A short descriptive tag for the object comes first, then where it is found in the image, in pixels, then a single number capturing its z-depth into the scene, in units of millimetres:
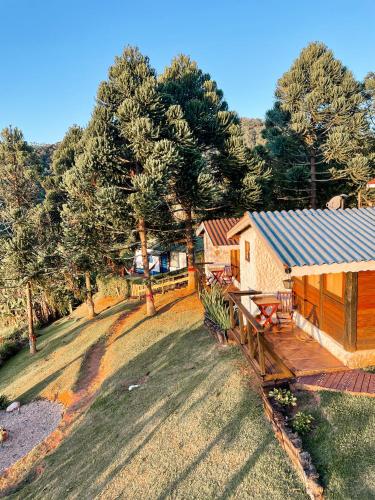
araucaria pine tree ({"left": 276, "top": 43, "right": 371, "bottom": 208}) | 23391
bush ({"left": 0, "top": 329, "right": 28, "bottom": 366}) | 22473
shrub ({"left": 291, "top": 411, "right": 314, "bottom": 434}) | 6008
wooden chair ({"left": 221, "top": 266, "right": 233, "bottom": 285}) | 18153
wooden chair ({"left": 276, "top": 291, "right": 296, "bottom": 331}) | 10820
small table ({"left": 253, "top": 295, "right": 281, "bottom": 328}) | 10148
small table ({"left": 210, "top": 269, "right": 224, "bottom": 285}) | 18319
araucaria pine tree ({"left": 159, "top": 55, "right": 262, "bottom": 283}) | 18812
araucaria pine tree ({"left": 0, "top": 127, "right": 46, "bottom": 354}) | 18797
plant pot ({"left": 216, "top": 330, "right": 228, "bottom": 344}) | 11070
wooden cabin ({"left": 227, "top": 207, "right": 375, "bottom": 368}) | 6918
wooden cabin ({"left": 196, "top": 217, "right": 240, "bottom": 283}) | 17219
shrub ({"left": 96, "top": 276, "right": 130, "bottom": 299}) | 27344
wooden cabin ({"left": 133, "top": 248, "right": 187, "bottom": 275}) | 32956
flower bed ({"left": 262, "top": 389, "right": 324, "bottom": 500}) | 4963
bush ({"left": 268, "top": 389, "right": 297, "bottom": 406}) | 6637
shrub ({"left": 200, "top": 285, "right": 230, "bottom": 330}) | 11195
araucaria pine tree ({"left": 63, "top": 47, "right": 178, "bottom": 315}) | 16234
